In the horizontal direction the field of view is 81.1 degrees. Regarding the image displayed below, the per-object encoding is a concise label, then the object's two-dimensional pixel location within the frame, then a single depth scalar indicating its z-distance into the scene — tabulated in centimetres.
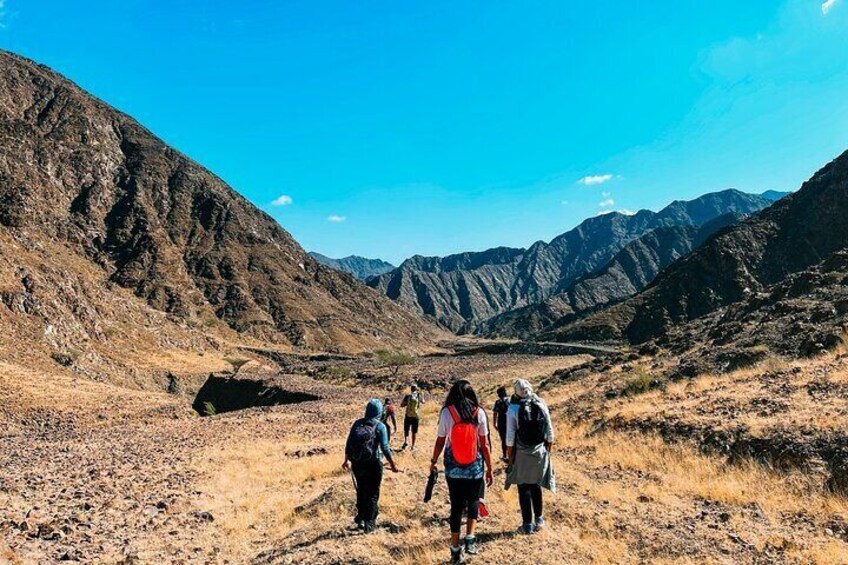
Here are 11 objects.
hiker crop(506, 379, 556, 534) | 722
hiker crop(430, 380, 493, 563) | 648
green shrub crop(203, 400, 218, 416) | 3541
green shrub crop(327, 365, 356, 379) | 5183
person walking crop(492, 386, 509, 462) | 1117
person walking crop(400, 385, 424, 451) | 1606
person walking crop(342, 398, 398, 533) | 796
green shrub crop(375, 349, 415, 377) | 5727
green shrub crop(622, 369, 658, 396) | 2091
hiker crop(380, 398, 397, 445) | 1470
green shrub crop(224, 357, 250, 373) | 6279
